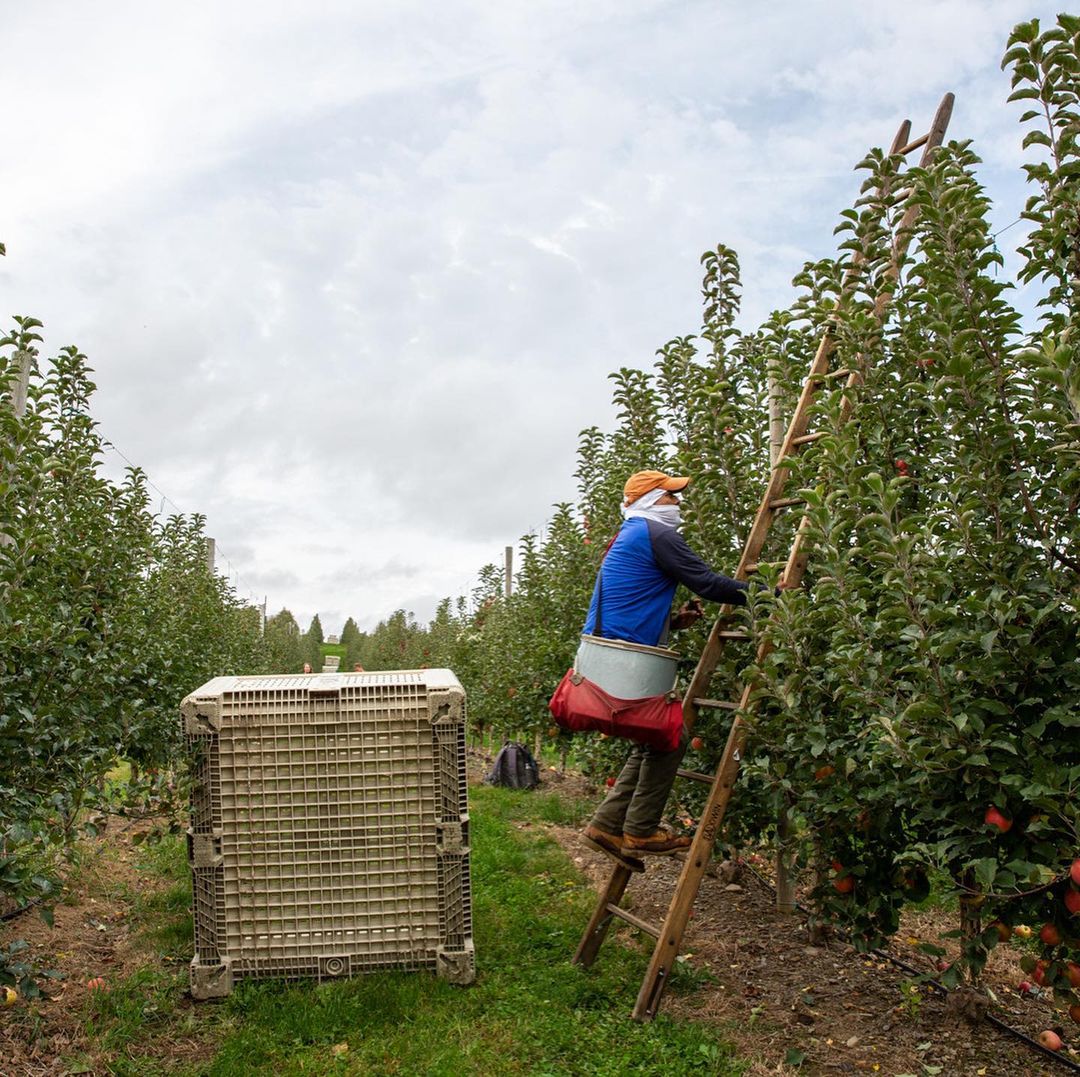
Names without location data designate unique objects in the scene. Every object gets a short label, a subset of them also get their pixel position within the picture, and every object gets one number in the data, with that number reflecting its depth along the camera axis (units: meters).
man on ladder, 4.59
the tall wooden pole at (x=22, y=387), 5.02
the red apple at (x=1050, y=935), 2.89
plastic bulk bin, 4.50
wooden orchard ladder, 4.14
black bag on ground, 11.02
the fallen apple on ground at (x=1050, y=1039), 3.41
